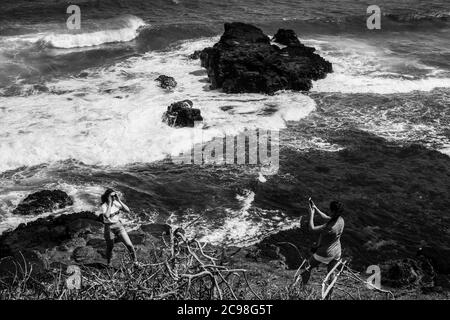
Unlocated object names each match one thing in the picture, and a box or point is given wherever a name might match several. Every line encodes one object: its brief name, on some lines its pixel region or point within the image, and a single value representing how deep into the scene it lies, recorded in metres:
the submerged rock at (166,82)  22.30
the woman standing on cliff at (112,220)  9.58
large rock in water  21.86
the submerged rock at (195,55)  27.14
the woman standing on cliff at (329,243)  8.25
